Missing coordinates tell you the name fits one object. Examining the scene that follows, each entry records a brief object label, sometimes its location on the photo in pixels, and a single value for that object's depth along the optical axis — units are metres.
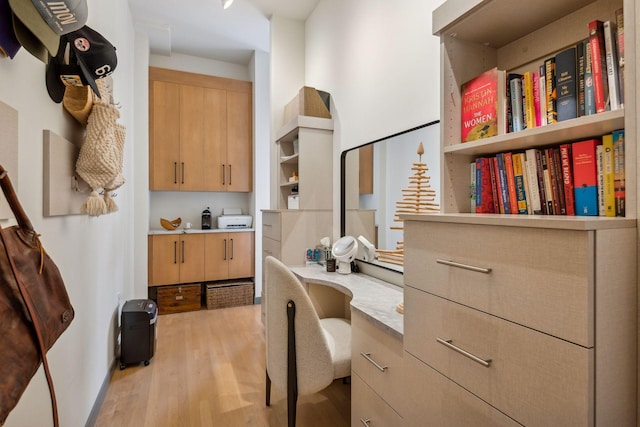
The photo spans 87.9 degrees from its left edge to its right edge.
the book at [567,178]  0.96
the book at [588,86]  0.88
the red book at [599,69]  0.86
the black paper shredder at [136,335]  2.56
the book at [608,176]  0.85
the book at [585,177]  0.90
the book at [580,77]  0.91
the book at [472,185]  1.27
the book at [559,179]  0.98
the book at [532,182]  1.05
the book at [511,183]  1.11
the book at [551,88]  0.98
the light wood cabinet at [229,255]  4.17
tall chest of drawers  0.72
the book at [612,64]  0.83
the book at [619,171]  0.83
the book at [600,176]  0.88
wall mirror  1.82
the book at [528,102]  1.06
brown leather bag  0.68
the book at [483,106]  1.13
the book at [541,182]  1.03
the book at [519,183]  1.09
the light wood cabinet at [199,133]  4.07
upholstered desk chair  1.58
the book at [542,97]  1.02
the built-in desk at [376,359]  1.32
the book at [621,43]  0.82
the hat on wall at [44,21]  0.83
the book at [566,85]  0.93
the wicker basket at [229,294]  4.12
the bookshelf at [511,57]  0.77
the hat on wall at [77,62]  1.29
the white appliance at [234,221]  4.36
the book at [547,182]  1.01
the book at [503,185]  1.14
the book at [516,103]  1.09
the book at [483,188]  1.21
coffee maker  4.39
